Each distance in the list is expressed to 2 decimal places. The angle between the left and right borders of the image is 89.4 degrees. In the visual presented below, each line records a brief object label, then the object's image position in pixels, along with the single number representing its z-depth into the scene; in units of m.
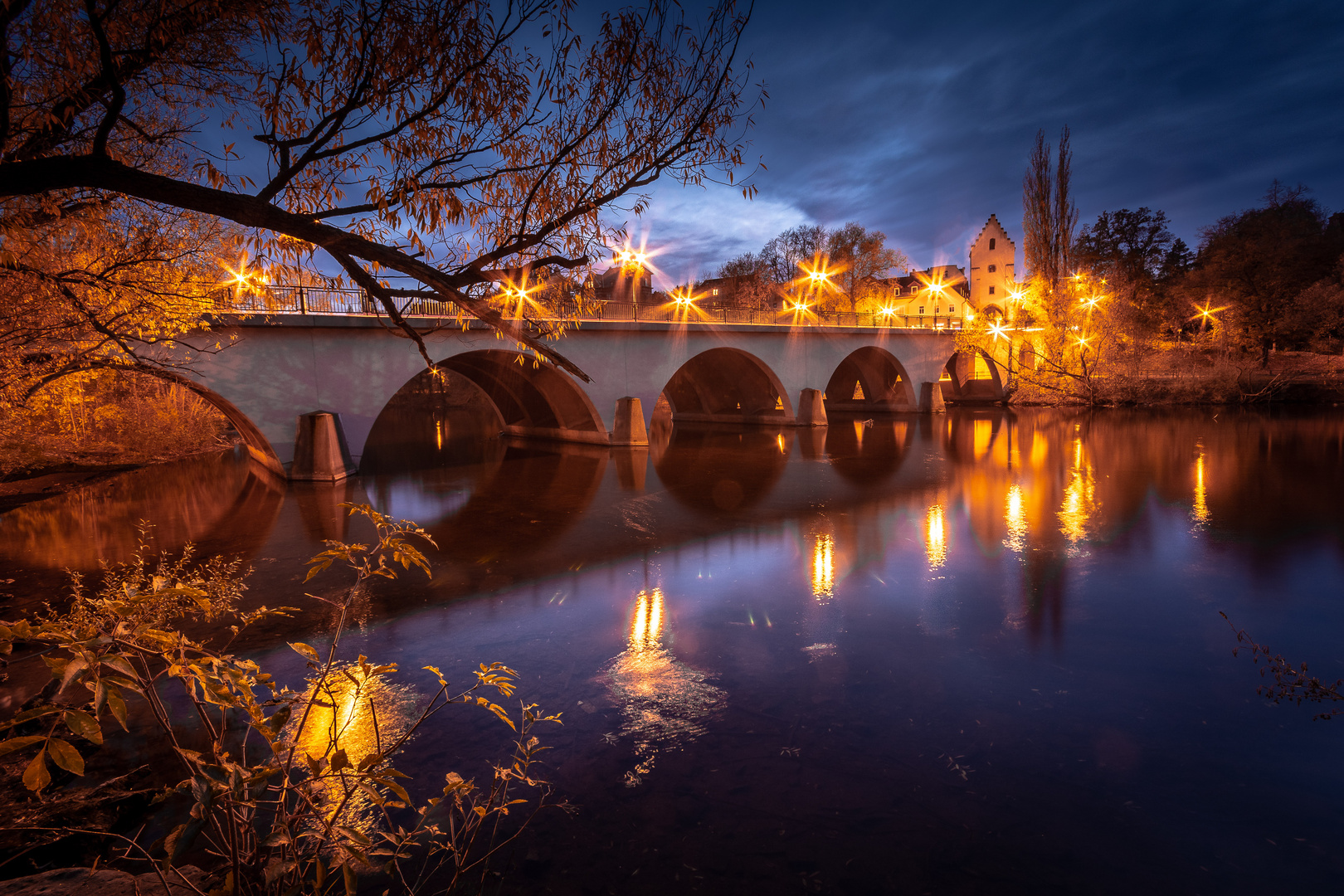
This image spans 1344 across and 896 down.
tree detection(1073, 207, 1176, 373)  60.97
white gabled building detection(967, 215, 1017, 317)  80.00
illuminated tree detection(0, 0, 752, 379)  4.05
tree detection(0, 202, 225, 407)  7.28
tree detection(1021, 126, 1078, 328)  50.06
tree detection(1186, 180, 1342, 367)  49.47
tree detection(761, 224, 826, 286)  64.19
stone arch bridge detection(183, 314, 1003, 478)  20.88
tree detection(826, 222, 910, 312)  58.09
